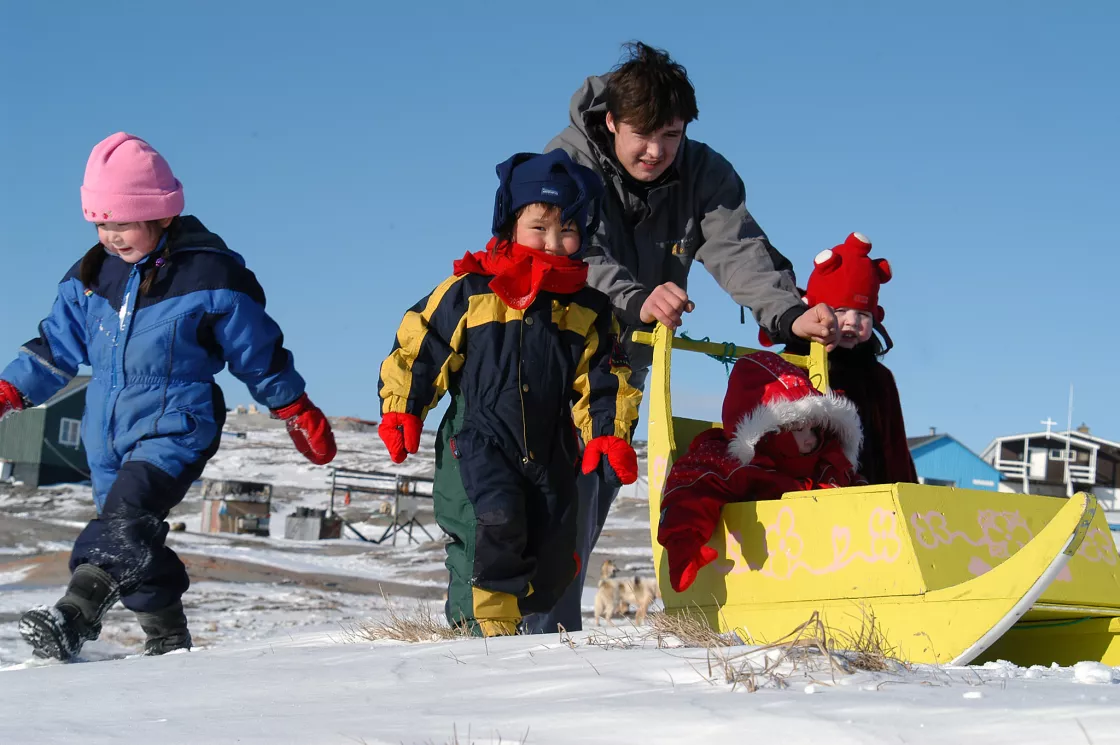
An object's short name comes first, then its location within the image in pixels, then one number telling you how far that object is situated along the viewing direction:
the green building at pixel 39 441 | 36.31
